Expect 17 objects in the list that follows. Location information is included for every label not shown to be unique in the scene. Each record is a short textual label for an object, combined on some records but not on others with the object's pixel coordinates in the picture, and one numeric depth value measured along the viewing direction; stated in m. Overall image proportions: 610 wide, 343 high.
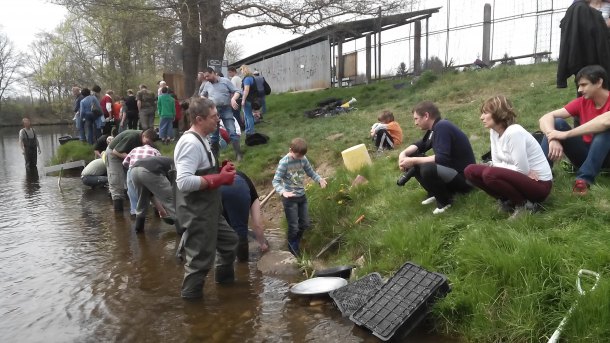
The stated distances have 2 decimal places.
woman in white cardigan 4.39
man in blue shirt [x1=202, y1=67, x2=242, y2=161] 10.32
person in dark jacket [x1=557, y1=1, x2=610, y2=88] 5.27
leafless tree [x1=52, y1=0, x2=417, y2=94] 14.91
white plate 4.67
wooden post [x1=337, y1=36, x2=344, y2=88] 20.61
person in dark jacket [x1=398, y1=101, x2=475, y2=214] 5.12
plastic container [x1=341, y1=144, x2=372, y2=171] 7.67
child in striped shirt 6.11
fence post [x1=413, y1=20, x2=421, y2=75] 17.77
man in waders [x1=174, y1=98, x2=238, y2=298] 4.49
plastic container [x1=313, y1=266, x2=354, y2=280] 5.06
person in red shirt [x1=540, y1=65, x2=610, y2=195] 4.59
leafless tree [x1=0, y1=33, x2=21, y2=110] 63.00
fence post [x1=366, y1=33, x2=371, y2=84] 19.83
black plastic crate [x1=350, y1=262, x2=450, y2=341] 3.81
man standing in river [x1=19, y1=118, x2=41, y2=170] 16.83
